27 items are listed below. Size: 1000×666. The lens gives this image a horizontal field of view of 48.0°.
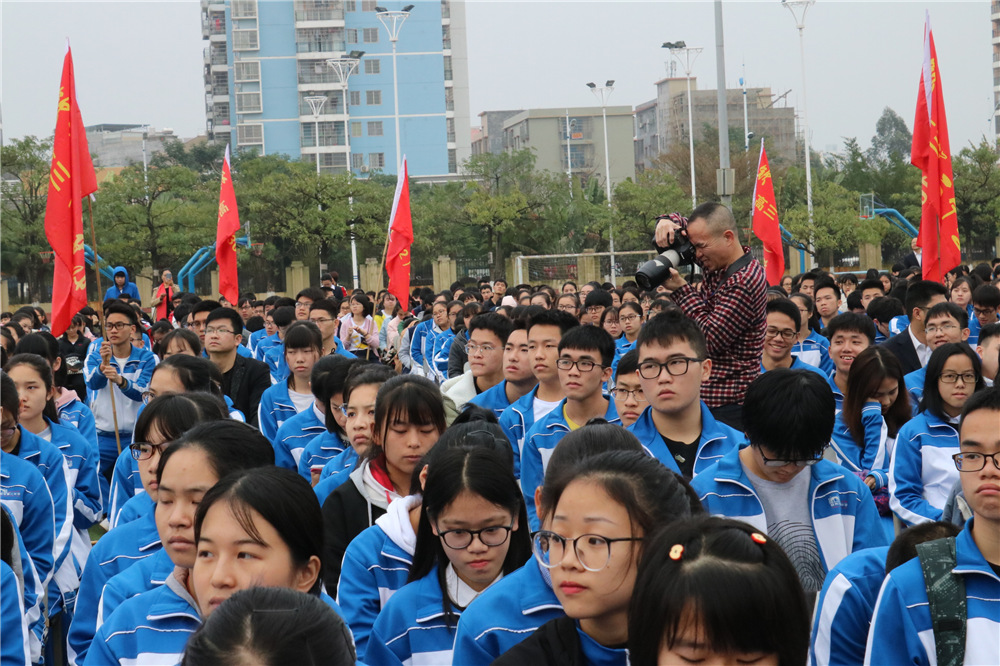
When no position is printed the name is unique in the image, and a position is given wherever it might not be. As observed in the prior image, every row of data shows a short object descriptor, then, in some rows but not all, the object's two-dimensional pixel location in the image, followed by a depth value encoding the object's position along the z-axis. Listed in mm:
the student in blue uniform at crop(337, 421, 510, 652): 3311
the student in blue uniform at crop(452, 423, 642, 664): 2645
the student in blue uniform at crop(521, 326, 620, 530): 4953
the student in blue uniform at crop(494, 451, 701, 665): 2357
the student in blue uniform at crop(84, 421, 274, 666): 2861
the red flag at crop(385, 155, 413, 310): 14344
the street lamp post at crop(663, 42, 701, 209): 47281
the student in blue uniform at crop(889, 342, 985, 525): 4652
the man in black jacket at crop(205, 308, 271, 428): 7793
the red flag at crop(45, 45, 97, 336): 7961
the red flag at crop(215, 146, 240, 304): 13406
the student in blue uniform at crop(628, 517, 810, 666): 1917
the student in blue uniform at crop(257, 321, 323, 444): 6887
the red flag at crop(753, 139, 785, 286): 14328
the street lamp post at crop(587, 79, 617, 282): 38750
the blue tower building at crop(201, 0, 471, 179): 72312
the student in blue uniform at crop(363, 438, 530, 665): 3049
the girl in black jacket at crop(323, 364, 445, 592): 3848
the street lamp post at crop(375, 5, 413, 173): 38019
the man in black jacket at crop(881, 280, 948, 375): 7484
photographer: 4809
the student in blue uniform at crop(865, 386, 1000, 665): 2482
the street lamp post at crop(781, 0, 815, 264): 36281
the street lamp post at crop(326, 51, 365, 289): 36069
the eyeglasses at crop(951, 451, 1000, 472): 2775
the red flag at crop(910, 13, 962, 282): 9719
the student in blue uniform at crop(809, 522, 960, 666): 2785
